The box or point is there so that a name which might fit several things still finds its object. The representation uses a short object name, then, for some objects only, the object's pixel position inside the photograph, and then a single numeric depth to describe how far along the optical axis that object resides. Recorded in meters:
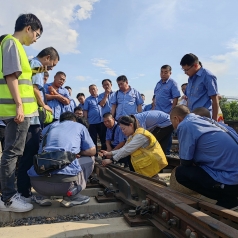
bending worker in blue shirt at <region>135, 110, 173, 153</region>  5.84
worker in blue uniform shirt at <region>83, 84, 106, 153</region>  8.10
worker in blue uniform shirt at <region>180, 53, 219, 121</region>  5.13
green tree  35.32
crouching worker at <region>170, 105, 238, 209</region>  3.02
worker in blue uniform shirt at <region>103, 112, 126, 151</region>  6.08
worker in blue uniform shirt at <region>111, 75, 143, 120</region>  7.05
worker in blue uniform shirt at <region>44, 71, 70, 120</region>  5.86
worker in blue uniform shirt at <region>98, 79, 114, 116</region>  8.18
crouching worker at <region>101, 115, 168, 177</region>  4.50
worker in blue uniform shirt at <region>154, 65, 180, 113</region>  6.89
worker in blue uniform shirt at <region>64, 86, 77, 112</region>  6.39
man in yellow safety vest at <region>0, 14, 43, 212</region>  2.91
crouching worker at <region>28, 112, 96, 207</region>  3.25
